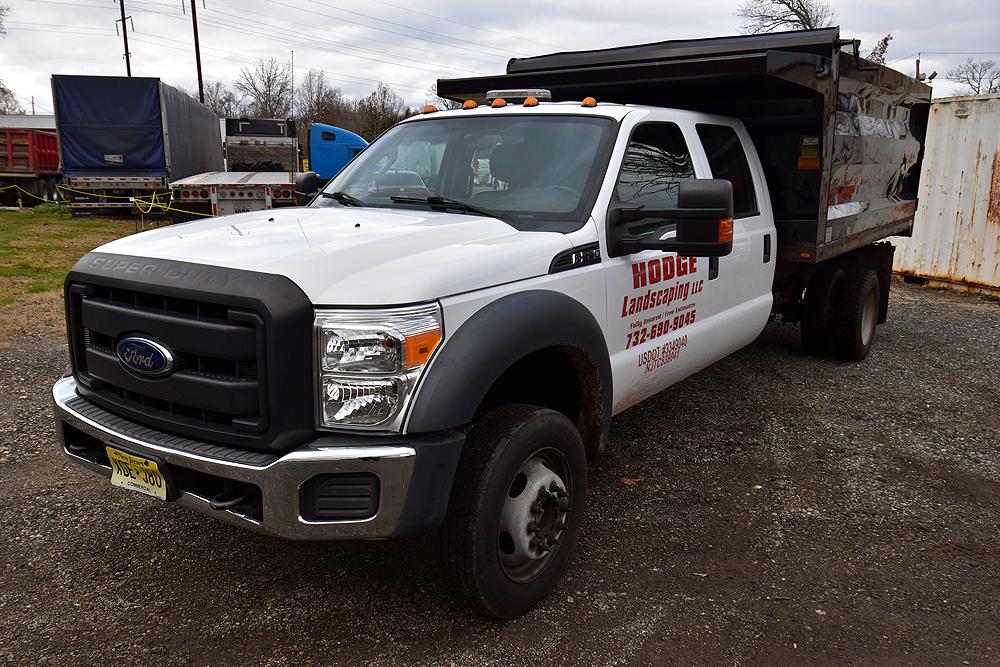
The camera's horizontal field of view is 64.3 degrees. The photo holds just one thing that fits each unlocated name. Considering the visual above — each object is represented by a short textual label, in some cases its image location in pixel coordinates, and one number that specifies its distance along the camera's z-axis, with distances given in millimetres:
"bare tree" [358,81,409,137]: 34694
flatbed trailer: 14391
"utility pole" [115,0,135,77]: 43094
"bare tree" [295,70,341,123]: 53266
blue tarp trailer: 17266
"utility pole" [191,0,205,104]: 37875
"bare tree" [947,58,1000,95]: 42062
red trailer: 23312
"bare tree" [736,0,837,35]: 36312
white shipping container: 10016
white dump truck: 2500
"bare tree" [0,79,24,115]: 55972
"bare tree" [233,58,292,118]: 55125
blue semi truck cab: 19359
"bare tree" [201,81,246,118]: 61062
